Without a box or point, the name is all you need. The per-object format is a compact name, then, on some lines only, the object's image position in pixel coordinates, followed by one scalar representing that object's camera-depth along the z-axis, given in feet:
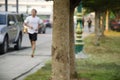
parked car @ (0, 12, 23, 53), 69.97
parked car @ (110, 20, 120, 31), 184.98
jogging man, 60.03
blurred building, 313.94
